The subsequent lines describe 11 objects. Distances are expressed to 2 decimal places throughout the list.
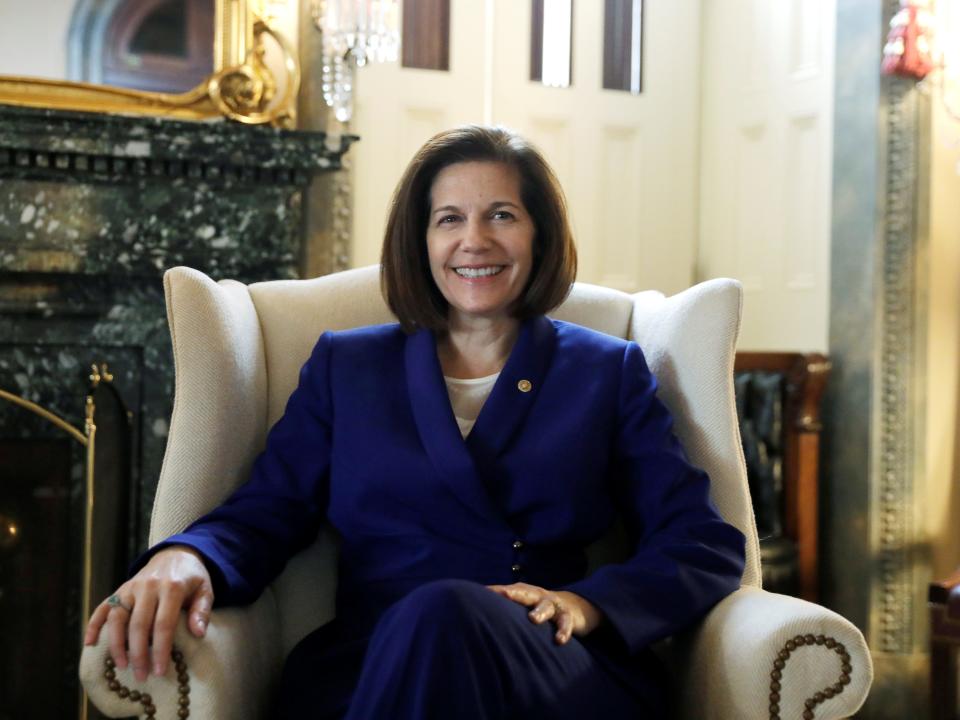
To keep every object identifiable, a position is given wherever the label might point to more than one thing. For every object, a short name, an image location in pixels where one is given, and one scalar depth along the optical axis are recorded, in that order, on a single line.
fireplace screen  2.59
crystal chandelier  2.72
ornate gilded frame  2.60
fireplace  2.53
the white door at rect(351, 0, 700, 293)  3.26
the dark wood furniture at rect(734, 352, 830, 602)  3.03
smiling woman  1.35
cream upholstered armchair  1.36
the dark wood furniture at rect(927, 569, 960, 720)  2.35
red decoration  2.86
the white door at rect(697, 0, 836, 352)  3.26
